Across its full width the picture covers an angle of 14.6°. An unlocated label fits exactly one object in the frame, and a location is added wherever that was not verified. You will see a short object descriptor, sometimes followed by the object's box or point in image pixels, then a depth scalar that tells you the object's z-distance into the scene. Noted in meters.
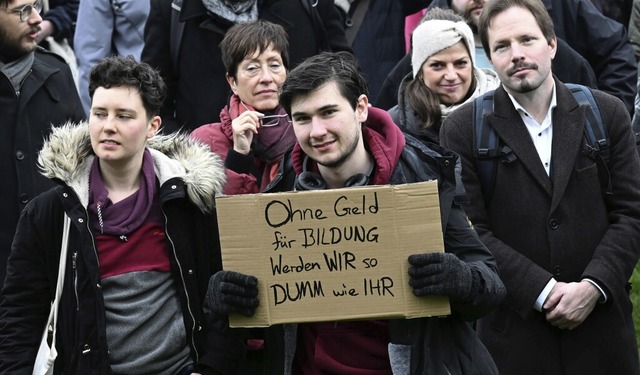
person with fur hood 10.32
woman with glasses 12.13
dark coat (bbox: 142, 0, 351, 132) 14.23
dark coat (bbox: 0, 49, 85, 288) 13.16
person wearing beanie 13.63
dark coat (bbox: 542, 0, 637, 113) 16.18
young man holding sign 9.32
